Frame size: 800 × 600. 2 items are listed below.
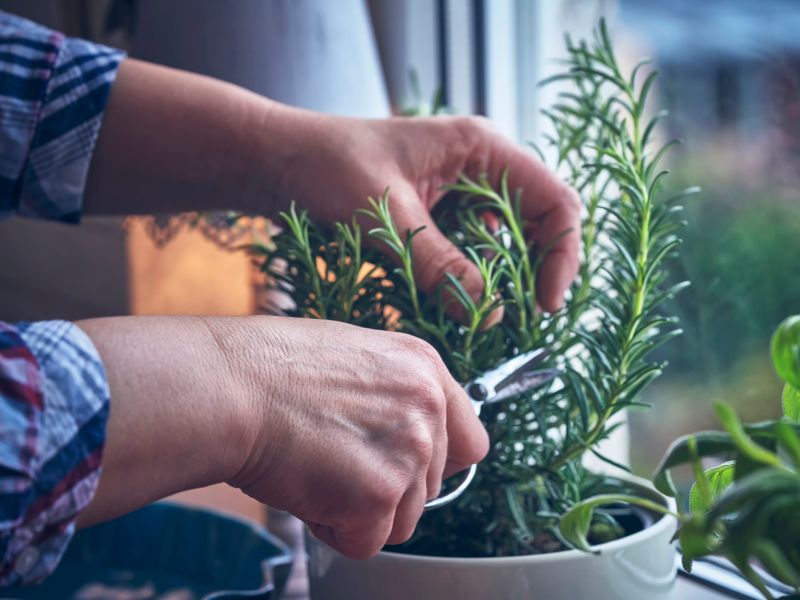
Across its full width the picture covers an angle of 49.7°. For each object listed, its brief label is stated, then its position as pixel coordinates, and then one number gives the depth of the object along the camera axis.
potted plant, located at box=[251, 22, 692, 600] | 0.42
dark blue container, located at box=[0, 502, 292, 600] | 0.72
